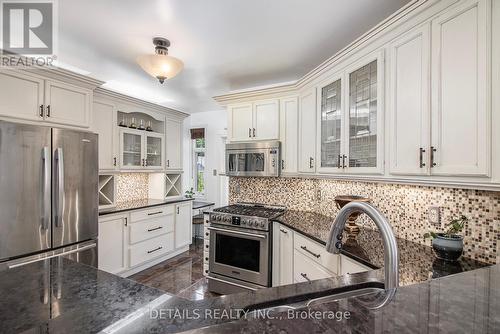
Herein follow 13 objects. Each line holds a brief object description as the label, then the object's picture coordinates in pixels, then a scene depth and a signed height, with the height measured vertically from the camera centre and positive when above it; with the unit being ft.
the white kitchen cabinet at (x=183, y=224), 13.38 -3.40
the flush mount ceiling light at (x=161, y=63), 6.63 +3.00
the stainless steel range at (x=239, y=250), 8.62 -3.21
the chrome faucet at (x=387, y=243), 2.31 -0.74
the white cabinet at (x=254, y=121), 10.14 +2.11
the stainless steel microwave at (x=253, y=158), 9.92 +0.39
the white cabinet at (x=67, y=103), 7.67 +2.19
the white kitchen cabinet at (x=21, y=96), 6.69 +2.10
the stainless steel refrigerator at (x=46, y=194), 6.36 -0.85
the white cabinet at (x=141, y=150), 11.28 +0.89
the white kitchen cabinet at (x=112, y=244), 9.53 -3.27
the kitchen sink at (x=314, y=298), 2.58 -1.57
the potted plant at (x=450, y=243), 4.29 -1.38
